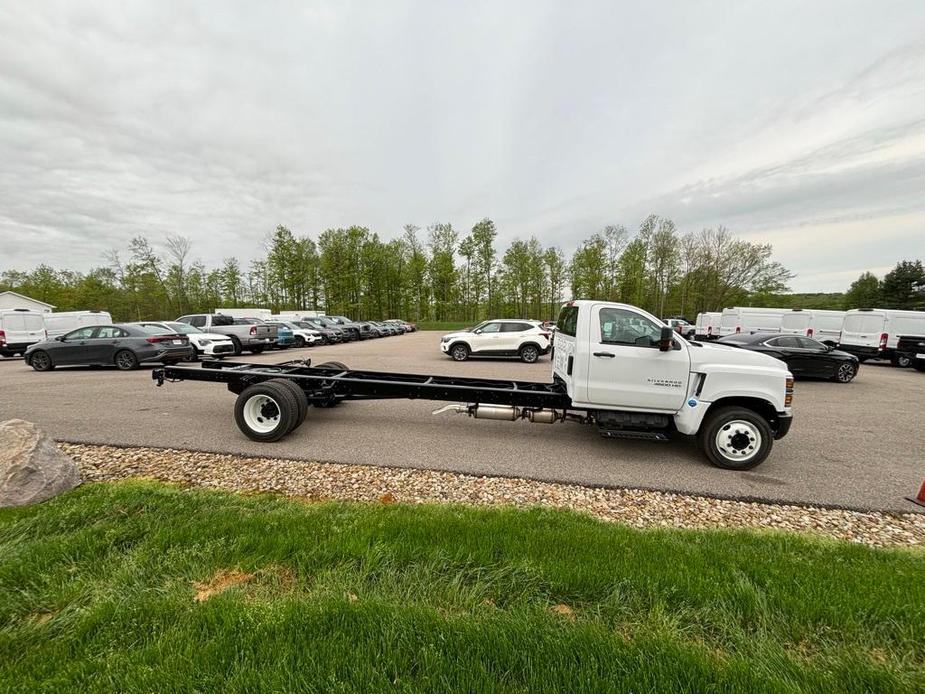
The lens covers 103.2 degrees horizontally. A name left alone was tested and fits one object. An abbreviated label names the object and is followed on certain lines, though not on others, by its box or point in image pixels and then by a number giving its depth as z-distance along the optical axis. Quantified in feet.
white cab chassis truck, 15.40
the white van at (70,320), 55.36
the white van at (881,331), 49.52
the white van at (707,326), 75.00
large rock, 10.82
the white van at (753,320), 61.00
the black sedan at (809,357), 36.94
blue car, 63.00
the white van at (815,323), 57.31
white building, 132.46
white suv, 47.14
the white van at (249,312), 127.83
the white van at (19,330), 50.06
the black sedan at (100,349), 38.78
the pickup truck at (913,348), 46.26
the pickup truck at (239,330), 53.26
